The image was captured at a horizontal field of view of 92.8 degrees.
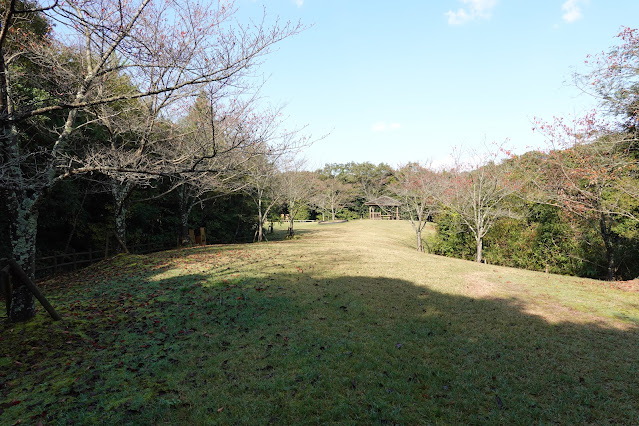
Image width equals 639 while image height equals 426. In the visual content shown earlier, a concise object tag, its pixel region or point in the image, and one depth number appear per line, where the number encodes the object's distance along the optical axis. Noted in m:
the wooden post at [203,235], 17.98
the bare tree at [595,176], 9.28
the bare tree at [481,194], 15.15
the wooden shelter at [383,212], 49.40
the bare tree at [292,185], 22.44
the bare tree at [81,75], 4.64
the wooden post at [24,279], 5.04
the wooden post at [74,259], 11.11
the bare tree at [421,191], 18.68
